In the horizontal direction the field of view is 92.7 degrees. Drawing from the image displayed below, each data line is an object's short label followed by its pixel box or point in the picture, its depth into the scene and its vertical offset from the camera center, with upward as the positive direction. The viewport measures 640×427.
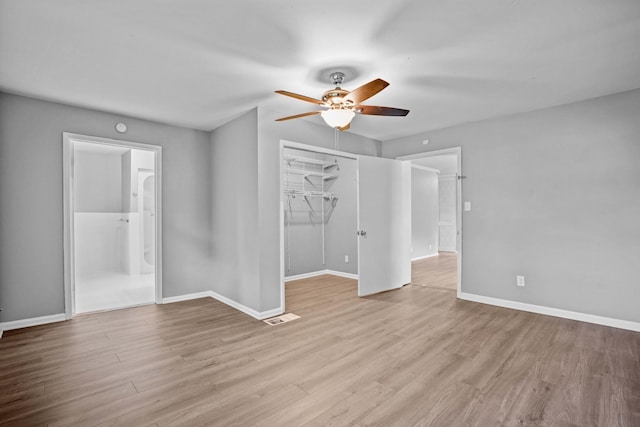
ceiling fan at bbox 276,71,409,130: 2.53 +0.95
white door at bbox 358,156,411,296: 4.66 -0.19
